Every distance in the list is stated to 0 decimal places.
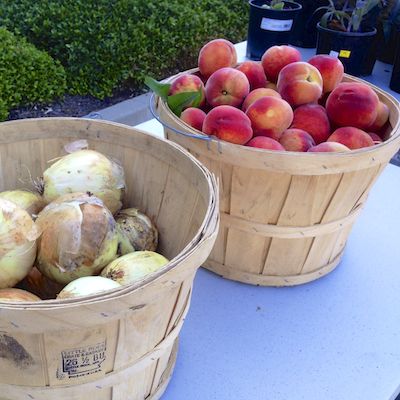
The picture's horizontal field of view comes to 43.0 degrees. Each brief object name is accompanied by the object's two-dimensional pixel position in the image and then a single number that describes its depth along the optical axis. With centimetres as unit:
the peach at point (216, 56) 130
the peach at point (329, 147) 102
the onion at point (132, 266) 81
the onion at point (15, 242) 78
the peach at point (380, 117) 121
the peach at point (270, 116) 108
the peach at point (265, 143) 103
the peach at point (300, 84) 117
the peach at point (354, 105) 113
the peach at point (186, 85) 122
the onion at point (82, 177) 95
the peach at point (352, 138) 108
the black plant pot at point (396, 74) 252
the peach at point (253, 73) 128
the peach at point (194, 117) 112
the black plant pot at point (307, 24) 294
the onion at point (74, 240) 82
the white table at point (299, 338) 94
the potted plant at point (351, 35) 243
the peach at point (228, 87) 117
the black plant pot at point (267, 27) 249
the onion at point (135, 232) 94
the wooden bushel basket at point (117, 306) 61
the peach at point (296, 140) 108
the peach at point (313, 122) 115
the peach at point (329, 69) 126
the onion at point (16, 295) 76
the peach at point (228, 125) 101
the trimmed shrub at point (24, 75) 270
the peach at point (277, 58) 127
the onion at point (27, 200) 95
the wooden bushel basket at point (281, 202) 95
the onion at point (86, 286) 75
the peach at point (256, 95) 118
